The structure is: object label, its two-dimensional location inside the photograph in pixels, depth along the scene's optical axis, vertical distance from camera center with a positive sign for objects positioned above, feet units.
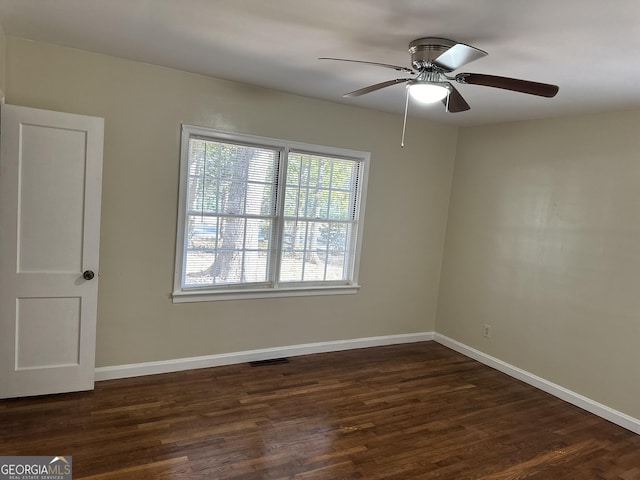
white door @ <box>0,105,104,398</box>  9.29 -1.45
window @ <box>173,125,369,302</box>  11.81 -0.41
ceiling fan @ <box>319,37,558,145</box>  6.70 +2.48
